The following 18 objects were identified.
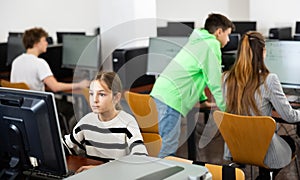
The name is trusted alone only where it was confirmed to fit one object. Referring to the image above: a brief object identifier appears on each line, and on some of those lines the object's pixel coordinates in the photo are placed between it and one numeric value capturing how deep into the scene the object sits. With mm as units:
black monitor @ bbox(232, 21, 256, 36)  6785
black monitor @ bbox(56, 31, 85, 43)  6473
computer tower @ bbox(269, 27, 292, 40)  6344
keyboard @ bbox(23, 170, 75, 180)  1894
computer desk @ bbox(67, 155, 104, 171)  2124
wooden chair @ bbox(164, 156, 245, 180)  1820
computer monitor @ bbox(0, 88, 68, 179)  1619
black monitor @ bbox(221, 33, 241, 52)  5130
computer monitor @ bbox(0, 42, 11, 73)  5399
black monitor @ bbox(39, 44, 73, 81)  5109
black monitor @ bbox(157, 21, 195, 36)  6715
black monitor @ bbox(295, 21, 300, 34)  6518
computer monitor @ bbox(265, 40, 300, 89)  3523
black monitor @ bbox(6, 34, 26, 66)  5242
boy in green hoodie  3014
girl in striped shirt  2160
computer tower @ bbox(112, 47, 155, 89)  3590
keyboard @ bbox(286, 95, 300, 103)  3346
